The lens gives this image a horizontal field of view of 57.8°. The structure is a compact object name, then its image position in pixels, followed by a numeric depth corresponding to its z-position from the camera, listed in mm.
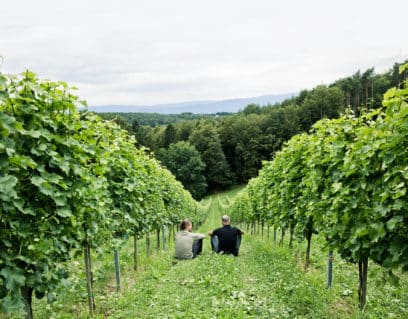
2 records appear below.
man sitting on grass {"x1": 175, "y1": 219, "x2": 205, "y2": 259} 10836
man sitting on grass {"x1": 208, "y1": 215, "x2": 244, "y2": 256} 11289
